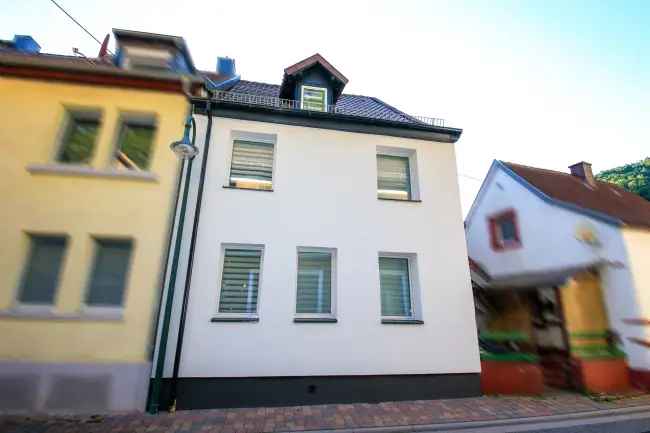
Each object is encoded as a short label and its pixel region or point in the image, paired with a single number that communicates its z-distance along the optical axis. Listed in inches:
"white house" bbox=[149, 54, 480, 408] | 231.3
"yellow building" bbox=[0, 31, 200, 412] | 215.2
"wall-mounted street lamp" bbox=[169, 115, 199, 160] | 216.4
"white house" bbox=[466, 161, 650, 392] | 303.3
